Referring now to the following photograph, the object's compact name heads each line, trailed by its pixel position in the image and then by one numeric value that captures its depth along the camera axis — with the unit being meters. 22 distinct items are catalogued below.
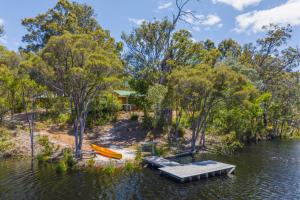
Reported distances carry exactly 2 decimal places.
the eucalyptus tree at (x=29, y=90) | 23.05
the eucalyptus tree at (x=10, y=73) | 23.39
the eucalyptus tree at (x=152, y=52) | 36.94
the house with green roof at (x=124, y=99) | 44.25
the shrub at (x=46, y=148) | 23.92
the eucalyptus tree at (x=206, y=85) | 24.05
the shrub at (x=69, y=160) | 21.84
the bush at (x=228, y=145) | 29.92
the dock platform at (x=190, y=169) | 19.56
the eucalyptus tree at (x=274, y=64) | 46.47
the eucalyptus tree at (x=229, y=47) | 51.31
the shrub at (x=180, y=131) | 35.34
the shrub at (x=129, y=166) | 21.83
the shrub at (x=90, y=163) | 22.05
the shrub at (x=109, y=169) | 20.51
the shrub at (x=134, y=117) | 39.41
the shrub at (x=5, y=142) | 25.44
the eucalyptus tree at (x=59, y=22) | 41.59
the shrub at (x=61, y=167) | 20.62
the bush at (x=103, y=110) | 37.16
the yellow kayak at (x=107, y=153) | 24.08
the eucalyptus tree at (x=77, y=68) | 20.98
